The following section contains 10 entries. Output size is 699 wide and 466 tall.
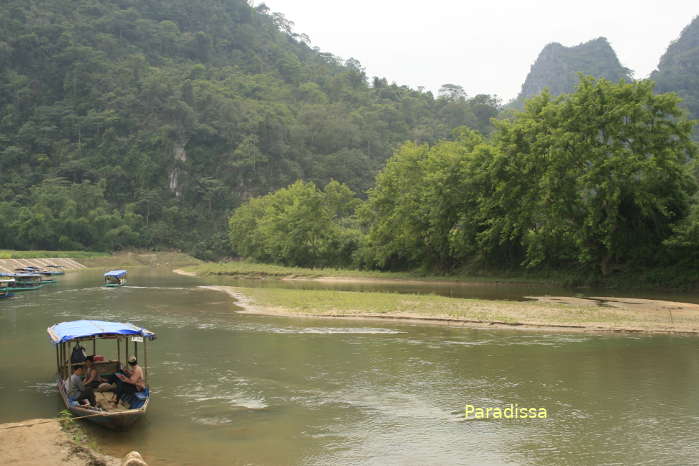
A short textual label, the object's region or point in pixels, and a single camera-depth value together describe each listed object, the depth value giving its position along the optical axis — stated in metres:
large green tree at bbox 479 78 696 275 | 46.09
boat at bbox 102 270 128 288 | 63.00
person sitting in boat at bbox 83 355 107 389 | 17.42
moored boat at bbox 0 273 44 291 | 57.47
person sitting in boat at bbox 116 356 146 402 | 16.62
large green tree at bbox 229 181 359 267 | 83.50
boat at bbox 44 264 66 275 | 93.09
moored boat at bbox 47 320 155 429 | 15.26
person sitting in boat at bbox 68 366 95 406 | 16.34
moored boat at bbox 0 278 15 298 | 49.69
